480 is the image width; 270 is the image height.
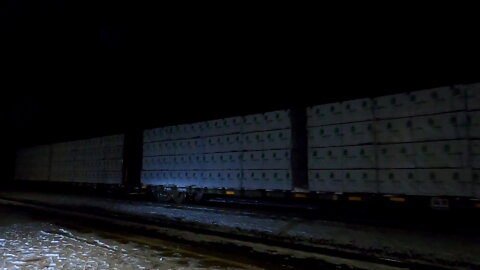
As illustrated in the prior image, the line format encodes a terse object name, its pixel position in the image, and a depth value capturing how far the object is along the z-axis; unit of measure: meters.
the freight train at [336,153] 7.70
